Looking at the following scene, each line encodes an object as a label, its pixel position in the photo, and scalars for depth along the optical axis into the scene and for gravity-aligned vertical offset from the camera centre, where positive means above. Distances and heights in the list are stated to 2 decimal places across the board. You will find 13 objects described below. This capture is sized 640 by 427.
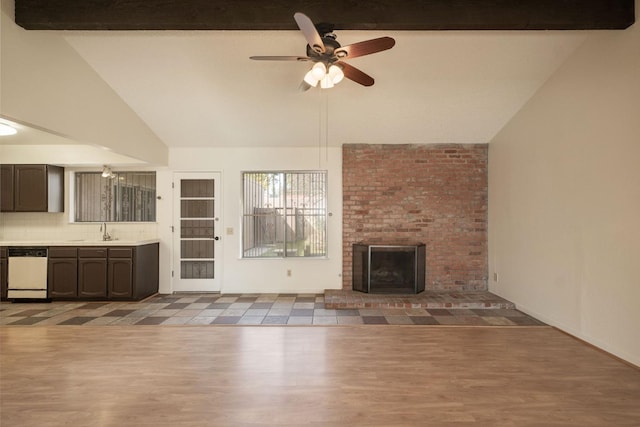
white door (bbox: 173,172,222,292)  5.28 -0.26
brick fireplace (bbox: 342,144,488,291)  5.08 +0.19
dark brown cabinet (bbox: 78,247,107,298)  4.63 -0.83
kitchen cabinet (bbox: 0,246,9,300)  4.62 -0.82
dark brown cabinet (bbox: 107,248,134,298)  4.64 -0.82
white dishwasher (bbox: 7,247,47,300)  4.61 -0.85
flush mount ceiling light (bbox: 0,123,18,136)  3.94 +1.10
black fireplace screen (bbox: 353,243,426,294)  4.83 -0.81
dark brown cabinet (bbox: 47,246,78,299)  4.63 -0.82
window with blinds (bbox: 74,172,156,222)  5.35 +0.32
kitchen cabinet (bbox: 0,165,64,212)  4.88 +0.43
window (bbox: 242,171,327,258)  5.30 +0.04
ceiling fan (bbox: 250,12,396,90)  2.36 +1.29
